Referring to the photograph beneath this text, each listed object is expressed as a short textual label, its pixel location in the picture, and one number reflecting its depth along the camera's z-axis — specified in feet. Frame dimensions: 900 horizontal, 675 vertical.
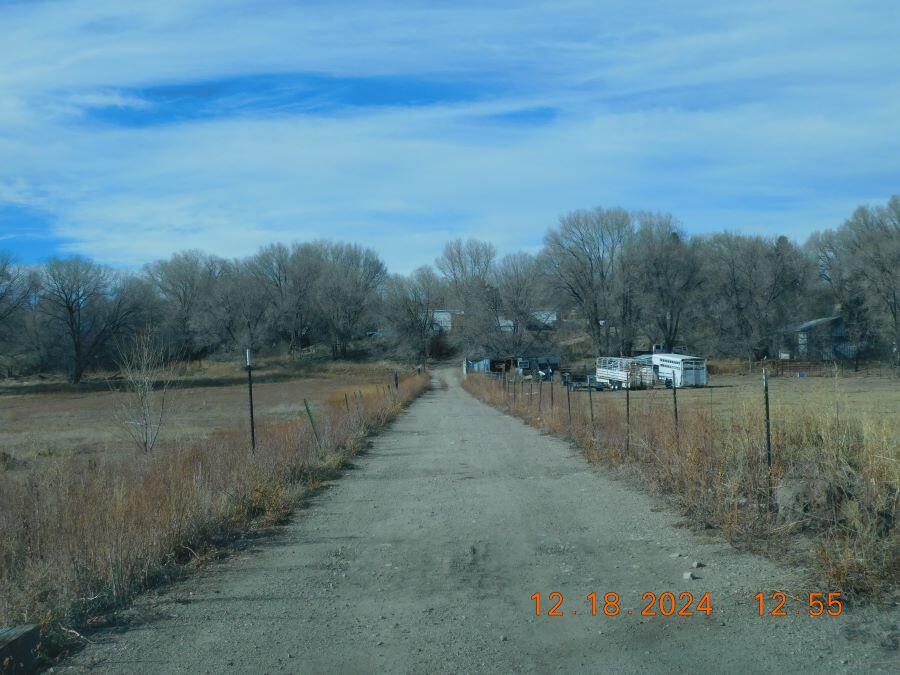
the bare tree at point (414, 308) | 306.76
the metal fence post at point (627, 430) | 43.59
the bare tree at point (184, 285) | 290.56
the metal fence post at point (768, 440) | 29.36
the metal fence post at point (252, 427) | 43.34
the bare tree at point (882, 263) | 203.92
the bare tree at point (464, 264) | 331.77
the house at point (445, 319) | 301.39
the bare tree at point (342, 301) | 312.29
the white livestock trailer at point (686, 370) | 181.57
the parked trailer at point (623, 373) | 187.53
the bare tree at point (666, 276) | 243.81
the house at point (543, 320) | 254.88
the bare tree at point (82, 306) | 240.53
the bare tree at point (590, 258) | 250.98
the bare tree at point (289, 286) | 314.76
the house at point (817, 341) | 230.68
